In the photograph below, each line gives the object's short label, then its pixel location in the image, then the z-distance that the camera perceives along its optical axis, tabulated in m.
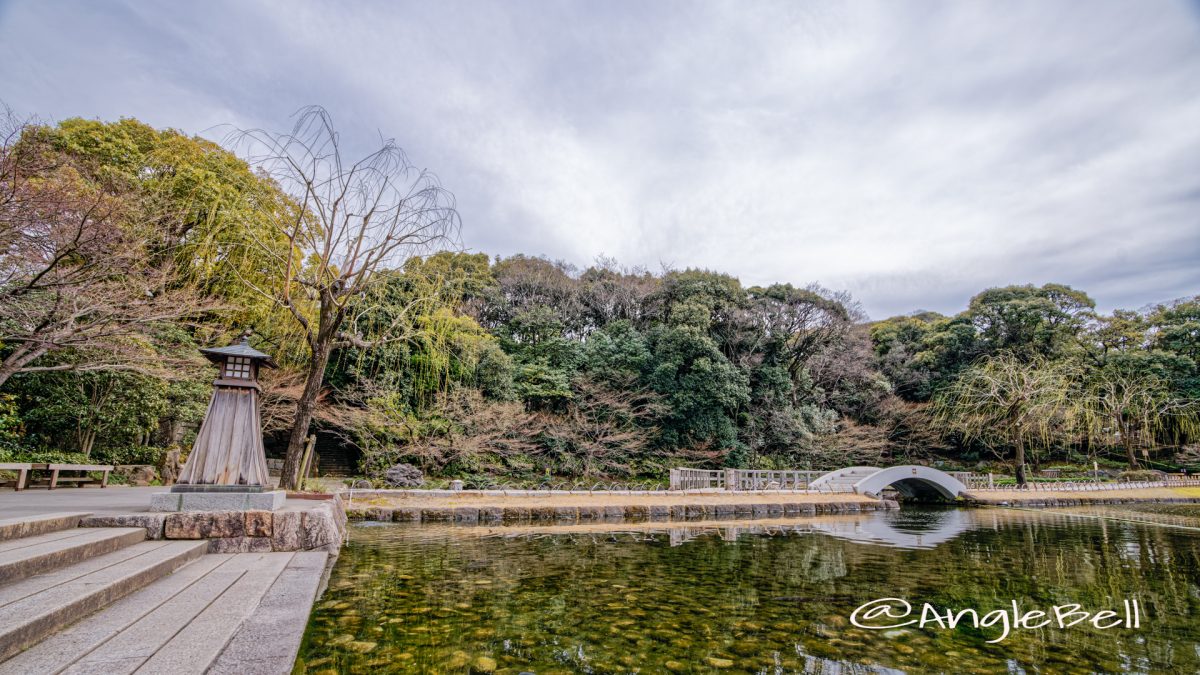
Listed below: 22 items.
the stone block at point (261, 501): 4.95
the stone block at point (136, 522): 4.30
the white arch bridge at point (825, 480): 16.98
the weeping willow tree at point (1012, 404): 20.83
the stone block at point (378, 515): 10.84
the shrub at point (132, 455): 11.66
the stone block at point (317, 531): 4.99
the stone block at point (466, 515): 11.20
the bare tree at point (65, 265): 6.39
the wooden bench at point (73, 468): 8.69
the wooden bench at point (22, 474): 8.14
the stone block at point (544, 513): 12.05
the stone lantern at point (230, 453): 4.87
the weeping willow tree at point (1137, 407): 24.92
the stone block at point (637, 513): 12.84
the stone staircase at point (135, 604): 2.15
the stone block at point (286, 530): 4.86
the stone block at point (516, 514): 11.70
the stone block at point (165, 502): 4.79
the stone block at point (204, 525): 4.54
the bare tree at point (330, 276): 7.10
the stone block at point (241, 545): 4.64
